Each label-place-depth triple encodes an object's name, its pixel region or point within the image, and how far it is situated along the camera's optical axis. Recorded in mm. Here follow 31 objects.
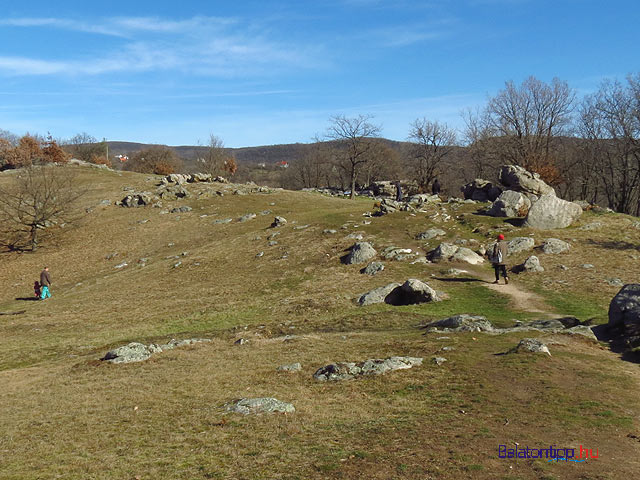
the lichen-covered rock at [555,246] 31094
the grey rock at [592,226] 35219
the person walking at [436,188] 68800
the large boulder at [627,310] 16828
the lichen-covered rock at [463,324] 19359
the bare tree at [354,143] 71938
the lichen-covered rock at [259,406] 12750
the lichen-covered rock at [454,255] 32041
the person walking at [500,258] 27312
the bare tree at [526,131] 69375
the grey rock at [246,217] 52547
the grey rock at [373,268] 31402
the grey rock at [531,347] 15469
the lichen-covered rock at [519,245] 32188
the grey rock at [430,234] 36469
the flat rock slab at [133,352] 19922
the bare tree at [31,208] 53812
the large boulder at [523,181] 44344
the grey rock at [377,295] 26406
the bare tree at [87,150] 121000
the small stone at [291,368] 16406
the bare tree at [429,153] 74438
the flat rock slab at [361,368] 15258
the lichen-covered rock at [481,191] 49500
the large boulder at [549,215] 36094
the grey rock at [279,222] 46475
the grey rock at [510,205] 39250
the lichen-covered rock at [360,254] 33531
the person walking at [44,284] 37344
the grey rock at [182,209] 59381
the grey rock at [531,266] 29016
